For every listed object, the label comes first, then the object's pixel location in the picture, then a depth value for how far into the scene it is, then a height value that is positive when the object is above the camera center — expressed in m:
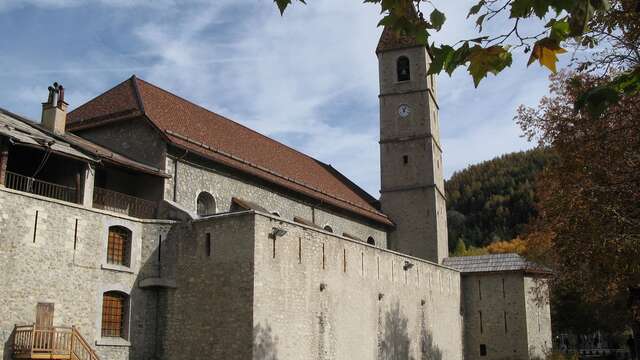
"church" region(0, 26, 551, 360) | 21.67 +2.66
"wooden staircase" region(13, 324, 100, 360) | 19.94 -0.43
